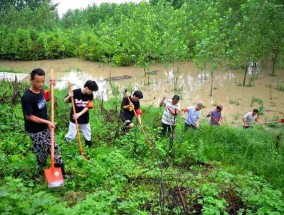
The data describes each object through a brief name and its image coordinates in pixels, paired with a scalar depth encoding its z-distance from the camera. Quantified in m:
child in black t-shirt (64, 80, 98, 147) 4.32
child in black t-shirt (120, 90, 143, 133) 5.37
